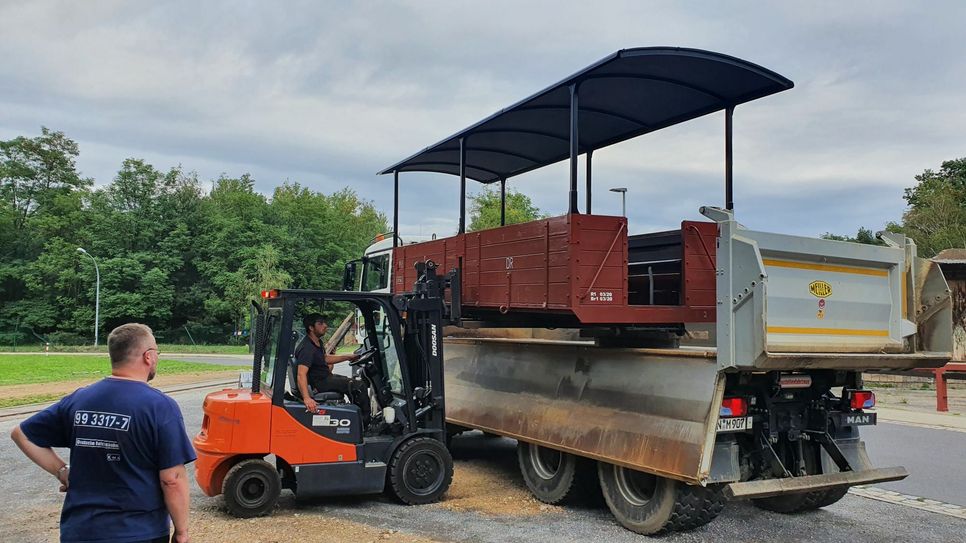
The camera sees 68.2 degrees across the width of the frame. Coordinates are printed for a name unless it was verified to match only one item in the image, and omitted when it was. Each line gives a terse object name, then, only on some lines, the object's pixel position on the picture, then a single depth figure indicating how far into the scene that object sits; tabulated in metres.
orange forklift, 6.59
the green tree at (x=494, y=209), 40.81
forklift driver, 6.96
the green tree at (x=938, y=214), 33.84
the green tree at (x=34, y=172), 57.22
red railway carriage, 6.24
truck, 5.68
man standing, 3.05
